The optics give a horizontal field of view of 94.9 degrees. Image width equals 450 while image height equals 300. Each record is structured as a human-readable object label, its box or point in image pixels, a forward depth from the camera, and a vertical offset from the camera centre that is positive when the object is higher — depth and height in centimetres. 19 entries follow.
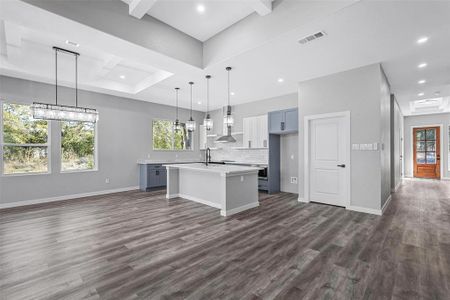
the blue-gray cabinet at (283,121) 551 +81
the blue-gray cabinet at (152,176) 643 -83
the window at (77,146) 546 +12
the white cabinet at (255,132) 646 +58
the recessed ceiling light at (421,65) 406 +169
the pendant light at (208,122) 472 +66
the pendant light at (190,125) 501 +62
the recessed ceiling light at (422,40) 315 +171
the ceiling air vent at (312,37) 298 +169
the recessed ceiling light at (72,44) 379 +199
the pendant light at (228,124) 440 +58
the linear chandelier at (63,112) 358 +71
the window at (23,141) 470 +23
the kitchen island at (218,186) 407 -83
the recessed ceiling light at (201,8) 306 +216
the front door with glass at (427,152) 884 -9
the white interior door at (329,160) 450 -23
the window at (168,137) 736 +49
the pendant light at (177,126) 526 +62
